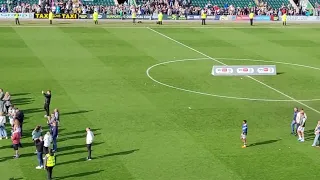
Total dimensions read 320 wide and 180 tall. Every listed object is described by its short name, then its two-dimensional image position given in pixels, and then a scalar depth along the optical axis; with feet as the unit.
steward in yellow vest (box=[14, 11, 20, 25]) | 235.61
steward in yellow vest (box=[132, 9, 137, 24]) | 254.76
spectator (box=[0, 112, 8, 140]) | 112.16
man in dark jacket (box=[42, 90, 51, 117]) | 127.54
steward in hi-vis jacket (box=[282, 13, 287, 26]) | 260.83
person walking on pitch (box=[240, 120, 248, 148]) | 112.16
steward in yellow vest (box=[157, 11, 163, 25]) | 251.60
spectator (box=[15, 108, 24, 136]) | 112.95
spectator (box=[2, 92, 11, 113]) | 124.98
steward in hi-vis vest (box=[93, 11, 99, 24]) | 245.65
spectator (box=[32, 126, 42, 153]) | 103.86
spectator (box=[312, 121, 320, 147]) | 112.16
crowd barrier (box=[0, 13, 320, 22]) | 254.88
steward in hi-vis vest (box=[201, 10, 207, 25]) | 254.45
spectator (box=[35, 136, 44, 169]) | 99.25
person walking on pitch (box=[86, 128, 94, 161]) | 103.24
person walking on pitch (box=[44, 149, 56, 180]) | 93.45
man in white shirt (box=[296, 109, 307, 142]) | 116.26
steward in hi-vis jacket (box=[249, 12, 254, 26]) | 258.98
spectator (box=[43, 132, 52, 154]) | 100.58
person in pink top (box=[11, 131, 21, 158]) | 103.60
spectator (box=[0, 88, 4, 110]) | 124.02
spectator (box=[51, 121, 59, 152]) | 107.24
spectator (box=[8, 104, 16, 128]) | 114.48
